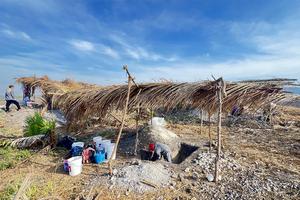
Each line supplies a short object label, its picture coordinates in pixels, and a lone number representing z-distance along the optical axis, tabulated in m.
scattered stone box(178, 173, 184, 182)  3.19
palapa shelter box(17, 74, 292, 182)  3.19
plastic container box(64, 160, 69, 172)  3.49
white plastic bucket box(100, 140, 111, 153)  4.01
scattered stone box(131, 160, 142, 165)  3.50
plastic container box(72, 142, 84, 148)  4.01
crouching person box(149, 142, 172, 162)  4.03
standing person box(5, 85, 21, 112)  8.22
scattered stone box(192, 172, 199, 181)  3.23
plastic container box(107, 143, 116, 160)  4.02
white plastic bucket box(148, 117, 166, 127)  5.95
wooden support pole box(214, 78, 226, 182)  3.08
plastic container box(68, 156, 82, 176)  3.33
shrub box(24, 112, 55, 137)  4.95
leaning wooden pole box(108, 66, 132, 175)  3.17
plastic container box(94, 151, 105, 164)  3.84
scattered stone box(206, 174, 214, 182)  3.15
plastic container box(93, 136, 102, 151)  4.04
